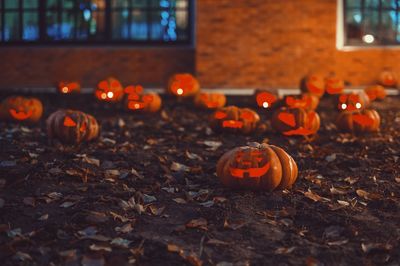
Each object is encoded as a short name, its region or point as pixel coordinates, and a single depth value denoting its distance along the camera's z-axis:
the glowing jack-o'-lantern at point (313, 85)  10.56
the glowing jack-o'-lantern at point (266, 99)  9.26
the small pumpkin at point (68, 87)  10.97
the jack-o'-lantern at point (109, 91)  9.62
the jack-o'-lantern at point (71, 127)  6.34
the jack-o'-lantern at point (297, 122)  6.90
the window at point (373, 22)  13.13
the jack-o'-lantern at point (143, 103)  8.88
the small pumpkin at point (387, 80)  12.66
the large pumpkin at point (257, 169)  4.54
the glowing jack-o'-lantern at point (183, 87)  10.19
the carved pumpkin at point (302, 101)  8.40
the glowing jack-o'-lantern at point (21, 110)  7.76
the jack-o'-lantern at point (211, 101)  9.29
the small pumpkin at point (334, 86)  10.62
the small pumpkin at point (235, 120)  7.07
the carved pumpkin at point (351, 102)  8.26
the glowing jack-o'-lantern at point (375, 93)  10.41
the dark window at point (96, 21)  13.30
